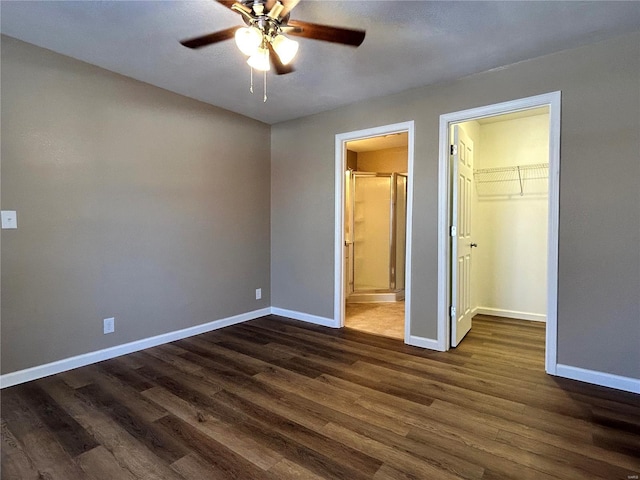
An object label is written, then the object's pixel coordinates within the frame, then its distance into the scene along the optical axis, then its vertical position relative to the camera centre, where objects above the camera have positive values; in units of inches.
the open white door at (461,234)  118.2 -2.2
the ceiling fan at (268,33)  64.3 +41.5
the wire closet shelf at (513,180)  154.9 +24.2
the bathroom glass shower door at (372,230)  209.2 -0.9
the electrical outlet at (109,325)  109.3 -32.4
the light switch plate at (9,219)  88.4 +2.7
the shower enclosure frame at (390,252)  201.9 -15.1
